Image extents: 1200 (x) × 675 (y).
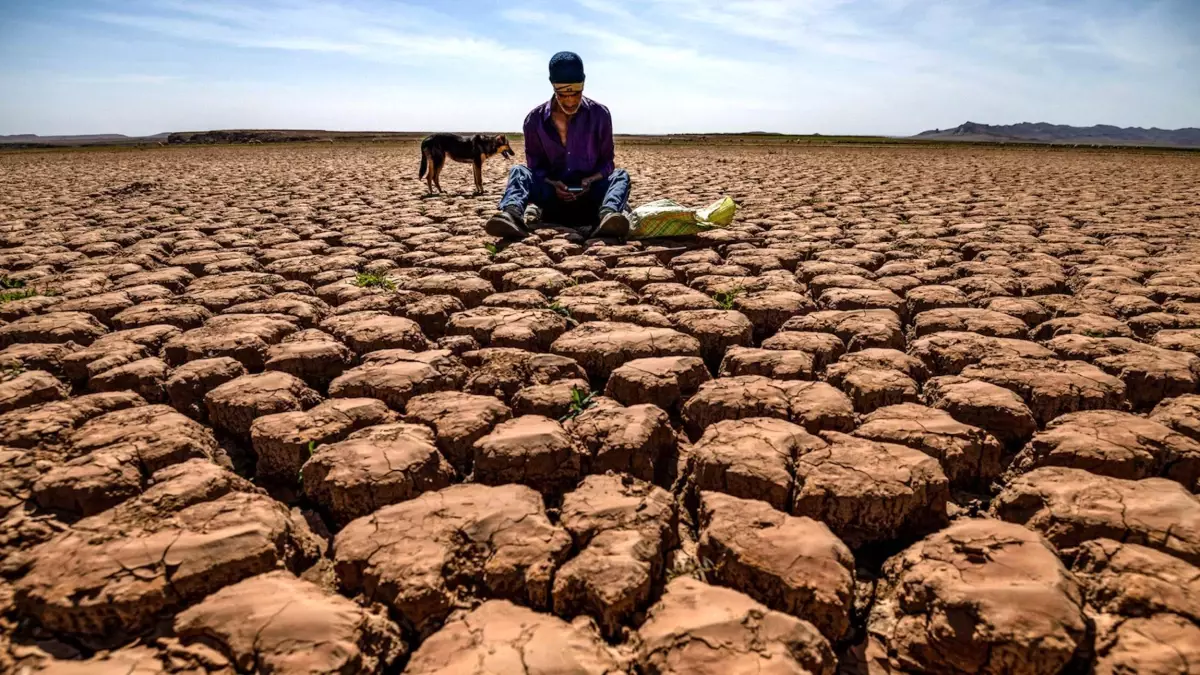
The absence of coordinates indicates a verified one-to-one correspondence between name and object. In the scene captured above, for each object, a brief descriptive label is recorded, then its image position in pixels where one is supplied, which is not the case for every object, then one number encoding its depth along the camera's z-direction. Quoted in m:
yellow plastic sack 3.57
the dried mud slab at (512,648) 0.90
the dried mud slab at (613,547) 1.02
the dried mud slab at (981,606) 0.92
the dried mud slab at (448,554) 1.04
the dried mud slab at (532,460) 1.37
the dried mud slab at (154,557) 0.98
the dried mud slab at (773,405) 1.55
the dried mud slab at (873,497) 1.22
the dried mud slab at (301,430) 1.43
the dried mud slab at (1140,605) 0.90
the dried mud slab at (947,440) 1.38
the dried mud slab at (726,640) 0.90
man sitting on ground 3.81
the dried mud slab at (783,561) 1.02
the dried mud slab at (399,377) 1.69
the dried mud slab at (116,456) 1.24
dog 6.35
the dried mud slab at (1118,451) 1.33
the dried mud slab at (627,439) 1.41
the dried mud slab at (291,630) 0.90
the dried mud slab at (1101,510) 1.11
